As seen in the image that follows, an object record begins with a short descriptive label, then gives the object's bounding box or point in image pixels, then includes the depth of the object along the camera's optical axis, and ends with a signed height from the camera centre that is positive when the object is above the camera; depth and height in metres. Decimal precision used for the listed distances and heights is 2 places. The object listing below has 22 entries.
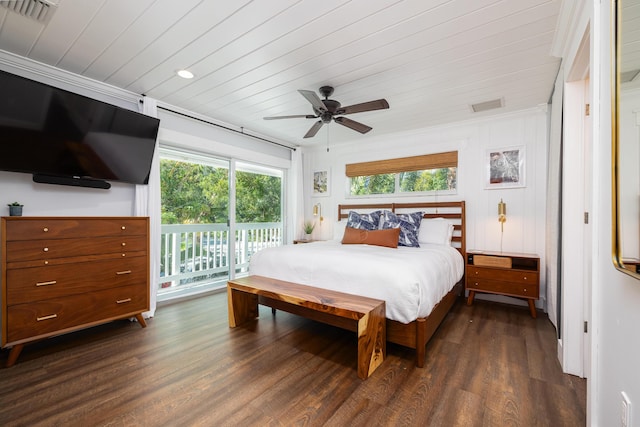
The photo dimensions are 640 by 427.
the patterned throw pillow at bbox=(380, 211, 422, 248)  3.54 -0.16
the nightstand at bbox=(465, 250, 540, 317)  3.05 -0.71
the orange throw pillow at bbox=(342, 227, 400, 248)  3.38 -0.32
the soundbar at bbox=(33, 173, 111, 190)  2.48 +0.28
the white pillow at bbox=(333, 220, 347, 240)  4.29 -0.27
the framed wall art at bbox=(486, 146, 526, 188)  3.51 +0.58
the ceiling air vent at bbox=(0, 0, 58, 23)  1.77 +1.33
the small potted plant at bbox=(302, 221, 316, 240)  5.19 -0.30
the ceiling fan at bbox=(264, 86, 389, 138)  2.44 +0.97
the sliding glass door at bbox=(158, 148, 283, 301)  3.82 -0.12
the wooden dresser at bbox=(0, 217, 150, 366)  2.06 -0.53
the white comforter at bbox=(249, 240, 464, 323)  2.07 -0.52
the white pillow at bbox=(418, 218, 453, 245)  3.66 -0.26
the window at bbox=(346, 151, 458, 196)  4.05 +0.59
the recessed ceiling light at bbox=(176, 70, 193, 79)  2.61 +1.31
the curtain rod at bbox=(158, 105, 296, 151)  3.47 +1.24
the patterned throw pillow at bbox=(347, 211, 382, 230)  3.95 -0.13
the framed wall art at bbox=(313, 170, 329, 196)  5.25 +0.55
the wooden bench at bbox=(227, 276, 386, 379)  1.90 -0.76
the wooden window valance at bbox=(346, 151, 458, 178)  4.00 +0.74
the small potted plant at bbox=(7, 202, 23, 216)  2.30 +0.02
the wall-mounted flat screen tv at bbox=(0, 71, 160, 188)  2.18 +0.68
